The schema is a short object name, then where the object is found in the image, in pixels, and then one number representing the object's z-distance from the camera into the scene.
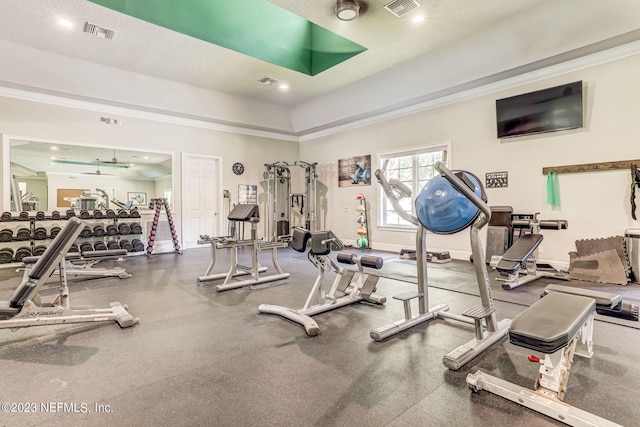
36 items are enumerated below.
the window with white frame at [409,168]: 6.69
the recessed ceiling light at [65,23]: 4.44
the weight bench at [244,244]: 4.26
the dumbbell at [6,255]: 5.57
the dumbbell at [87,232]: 6.33
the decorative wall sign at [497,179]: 5.56
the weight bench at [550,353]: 1.52
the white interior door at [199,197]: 7.78
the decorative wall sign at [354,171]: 7.88
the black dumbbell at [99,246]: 6.11
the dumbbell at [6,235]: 5.55
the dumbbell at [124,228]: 6.65
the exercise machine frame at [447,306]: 2.16
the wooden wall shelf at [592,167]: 4.41
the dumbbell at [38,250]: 5.71
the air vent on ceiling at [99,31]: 4.57
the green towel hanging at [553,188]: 5.00
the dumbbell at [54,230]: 5.99
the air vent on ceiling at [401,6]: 3.97
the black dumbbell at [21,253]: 5.69
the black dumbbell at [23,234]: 5.71
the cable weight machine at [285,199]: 8.91
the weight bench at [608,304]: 2.28
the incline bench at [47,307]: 2.53
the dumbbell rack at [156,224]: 7.04
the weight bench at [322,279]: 3.10
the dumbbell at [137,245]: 6.73
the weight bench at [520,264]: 3.64
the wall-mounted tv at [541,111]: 4.76
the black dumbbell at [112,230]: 6.51
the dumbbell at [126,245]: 6.60
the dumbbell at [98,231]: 6.45
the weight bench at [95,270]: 4.63
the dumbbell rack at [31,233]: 5.66
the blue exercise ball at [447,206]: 2.31
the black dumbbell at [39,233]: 5.85
